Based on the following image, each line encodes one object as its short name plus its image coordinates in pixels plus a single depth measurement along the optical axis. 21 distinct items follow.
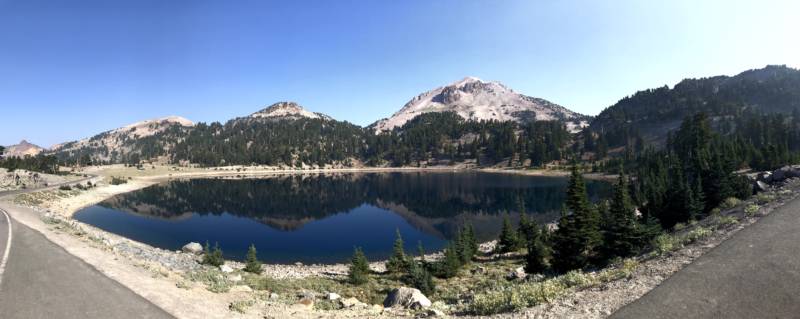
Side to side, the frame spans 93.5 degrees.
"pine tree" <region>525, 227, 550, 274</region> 33.69
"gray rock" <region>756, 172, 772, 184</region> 43.67
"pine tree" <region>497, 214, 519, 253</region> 46.28
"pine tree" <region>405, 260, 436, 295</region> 30.79
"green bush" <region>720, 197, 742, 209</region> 33.31
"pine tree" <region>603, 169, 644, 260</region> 26.78
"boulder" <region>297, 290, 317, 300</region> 24.22
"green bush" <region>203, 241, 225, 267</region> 37.65
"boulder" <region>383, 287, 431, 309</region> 21.65
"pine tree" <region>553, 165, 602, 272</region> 31.19
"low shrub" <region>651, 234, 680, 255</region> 20.42
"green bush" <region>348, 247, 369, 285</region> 34.72
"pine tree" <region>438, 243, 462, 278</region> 37.12
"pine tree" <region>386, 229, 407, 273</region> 40.49
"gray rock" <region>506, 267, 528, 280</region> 34.42
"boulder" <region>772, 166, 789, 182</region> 41.42
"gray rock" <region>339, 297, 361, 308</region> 21.41
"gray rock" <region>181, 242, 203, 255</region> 50.41
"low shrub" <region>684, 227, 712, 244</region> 20.95
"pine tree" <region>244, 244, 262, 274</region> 36.95
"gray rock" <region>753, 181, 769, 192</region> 40.91
